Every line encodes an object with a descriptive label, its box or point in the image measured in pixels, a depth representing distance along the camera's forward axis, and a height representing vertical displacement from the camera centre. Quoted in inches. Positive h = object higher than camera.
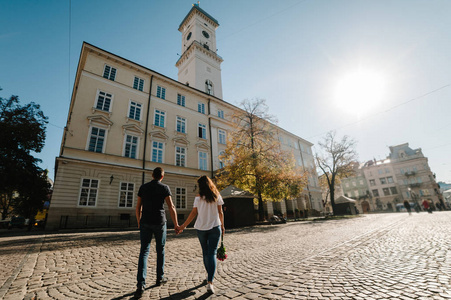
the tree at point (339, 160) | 1110.4 +254.1
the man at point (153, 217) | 128.6 -0.6
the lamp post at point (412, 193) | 1986.0 +84.8
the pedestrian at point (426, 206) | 995.2 -26.3
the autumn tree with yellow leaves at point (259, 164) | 681.0 +162.4
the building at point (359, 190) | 2351.1 +180.1
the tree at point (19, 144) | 761.0 +323.3
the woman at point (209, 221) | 120.4 -5.1
